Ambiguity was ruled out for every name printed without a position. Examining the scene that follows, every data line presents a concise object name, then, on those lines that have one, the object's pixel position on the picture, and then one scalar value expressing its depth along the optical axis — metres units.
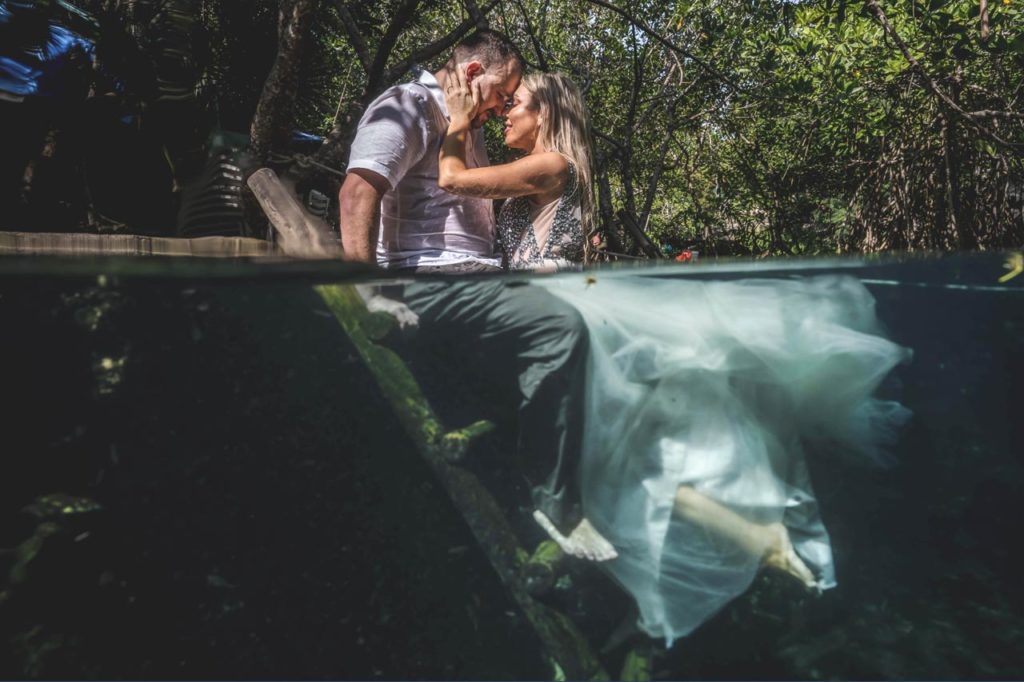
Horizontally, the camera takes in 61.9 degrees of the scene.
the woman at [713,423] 1.89
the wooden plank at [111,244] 2.55
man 1.81
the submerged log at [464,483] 1.76
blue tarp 5.82
